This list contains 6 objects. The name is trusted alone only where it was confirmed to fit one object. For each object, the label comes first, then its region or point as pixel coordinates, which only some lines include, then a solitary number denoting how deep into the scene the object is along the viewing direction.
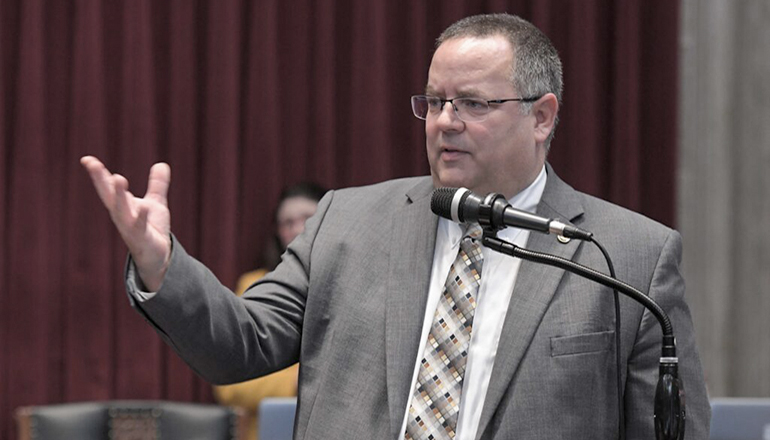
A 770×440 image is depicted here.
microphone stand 3.43
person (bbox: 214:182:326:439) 8.27
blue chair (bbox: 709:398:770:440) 6.13
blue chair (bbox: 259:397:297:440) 6.22
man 4.05
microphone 3.46
